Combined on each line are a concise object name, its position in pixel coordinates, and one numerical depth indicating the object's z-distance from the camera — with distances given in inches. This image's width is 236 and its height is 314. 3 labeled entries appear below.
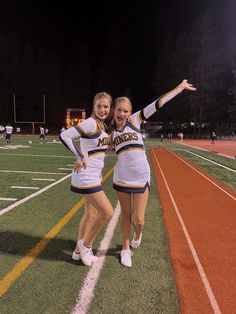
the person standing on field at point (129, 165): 124.0
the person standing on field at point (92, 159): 115.7
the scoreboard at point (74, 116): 1432.3
